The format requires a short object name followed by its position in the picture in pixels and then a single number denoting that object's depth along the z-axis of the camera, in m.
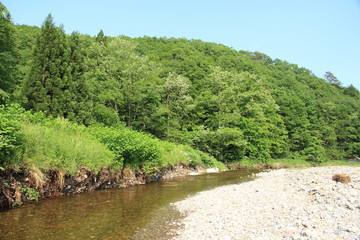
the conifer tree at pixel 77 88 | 26.02
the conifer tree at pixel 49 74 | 24.17
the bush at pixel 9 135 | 9.60
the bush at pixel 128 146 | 17.81
